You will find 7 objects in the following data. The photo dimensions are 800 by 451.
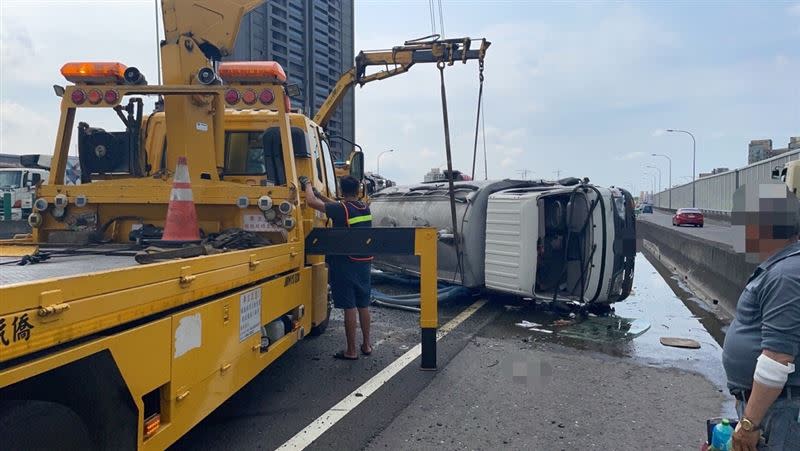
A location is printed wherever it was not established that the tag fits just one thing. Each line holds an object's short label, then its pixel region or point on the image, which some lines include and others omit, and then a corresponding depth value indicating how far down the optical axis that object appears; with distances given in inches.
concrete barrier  353.7
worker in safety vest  234.8
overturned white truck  320.5
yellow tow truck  90.0
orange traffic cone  175.5
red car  1507.1
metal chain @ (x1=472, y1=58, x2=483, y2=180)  341.4
